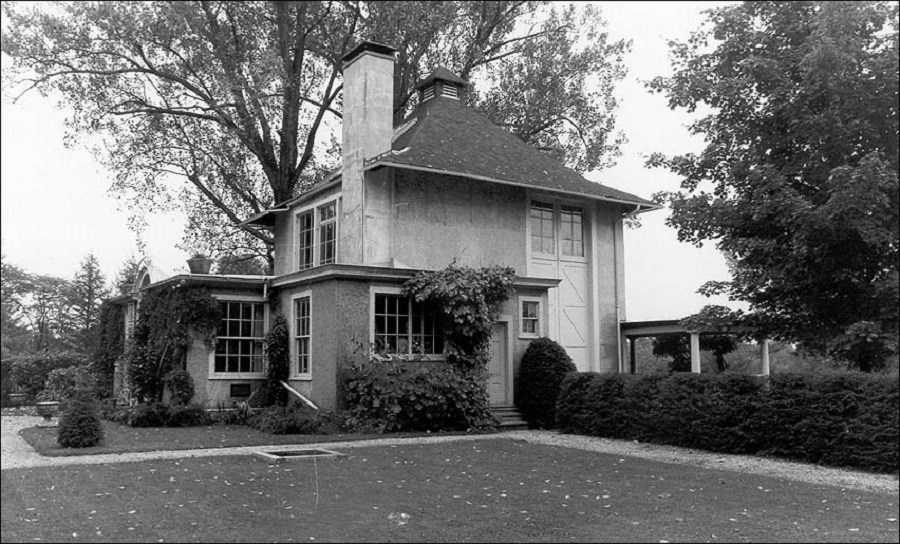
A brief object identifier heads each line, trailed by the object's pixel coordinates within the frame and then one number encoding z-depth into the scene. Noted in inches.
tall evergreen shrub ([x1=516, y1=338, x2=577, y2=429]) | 621.6
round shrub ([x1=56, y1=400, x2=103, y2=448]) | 409.7
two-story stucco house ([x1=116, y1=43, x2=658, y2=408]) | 603.2
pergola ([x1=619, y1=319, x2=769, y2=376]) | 730.8
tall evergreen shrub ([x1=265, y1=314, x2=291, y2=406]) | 645.3
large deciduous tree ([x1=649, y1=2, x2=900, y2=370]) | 436.1
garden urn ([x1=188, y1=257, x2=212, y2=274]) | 701.9
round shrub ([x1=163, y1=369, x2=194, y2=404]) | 635.5
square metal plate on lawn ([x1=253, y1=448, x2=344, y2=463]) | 395.5
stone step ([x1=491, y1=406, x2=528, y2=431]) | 621.0
